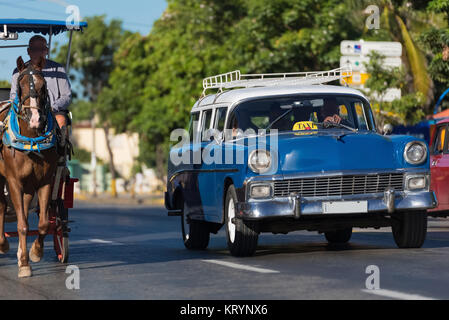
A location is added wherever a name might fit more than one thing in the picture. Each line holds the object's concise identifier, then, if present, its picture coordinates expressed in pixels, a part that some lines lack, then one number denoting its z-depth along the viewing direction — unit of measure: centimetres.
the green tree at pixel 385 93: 3105
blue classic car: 1188
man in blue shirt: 1202
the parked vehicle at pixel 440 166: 1744
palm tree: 3247
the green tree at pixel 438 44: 2436
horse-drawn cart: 1189
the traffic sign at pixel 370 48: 3055
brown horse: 1071
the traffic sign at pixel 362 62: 3119
